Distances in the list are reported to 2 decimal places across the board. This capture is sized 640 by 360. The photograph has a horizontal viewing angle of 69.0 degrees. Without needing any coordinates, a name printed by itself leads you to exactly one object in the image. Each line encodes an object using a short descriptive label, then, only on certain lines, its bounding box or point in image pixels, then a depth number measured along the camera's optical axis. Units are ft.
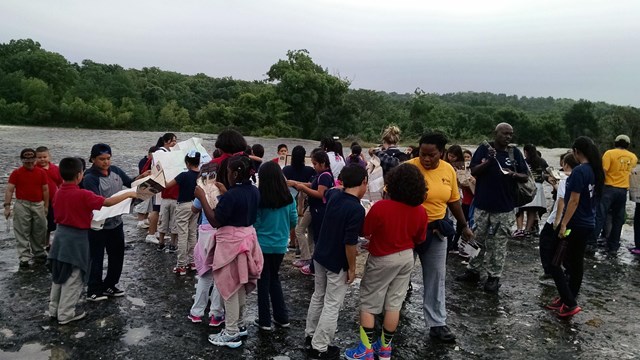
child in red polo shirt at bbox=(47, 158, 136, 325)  14.64
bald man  18.63
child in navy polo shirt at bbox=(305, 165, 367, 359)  12.60
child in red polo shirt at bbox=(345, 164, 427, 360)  12.60
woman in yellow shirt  14.67
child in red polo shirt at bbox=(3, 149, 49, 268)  20.48
